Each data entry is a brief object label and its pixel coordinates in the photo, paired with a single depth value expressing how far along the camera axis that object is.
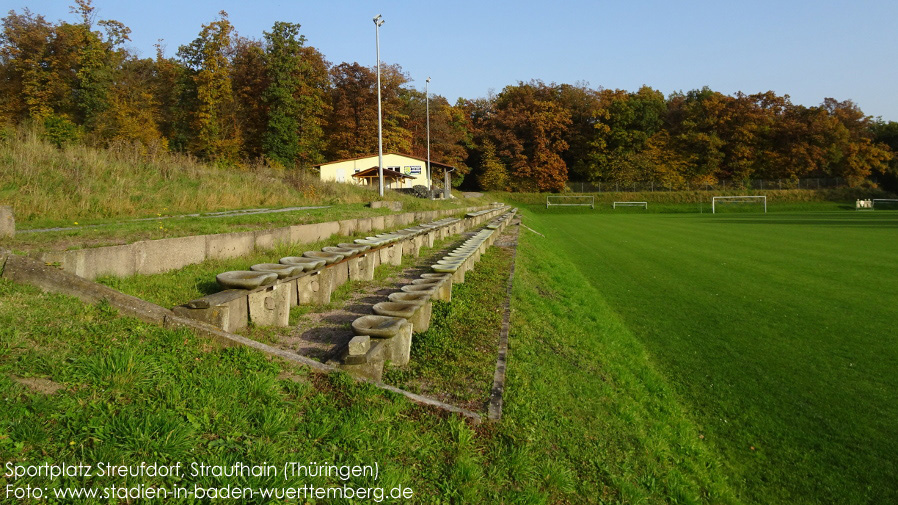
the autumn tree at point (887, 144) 56.69
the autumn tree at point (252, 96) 44.62
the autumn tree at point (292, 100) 43.28
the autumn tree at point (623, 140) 58.66
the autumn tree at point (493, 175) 58.94
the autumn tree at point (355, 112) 49.00
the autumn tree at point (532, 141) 59.00
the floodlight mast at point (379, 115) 20.86
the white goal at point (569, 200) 55.06
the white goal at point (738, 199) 52.94
